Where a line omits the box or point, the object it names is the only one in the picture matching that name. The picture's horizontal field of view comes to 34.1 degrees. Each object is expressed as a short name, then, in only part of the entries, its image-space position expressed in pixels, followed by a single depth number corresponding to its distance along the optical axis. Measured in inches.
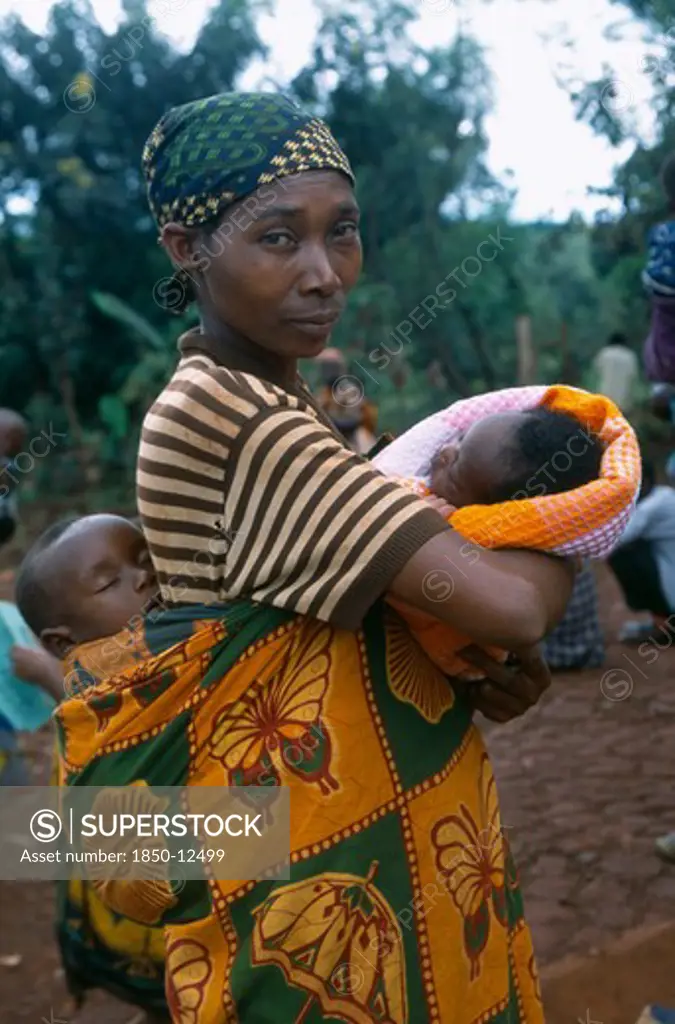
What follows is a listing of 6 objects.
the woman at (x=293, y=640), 55.2
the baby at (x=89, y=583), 82.6
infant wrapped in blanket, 56.8
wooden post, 484.4
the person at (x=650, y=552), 232.1
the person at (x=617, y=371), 439.2
